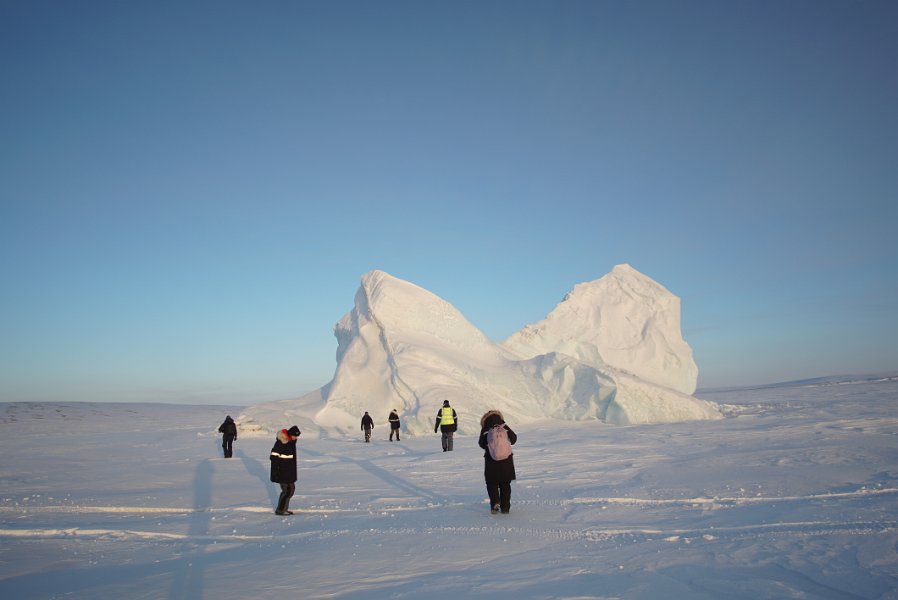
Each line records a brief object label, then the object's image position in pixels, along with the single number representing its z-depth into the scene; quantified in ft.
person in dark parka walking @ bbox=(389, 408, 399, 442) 63.57
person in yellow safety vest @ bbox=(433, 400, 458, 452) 48.67
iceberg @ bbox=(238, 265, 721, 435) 75.20
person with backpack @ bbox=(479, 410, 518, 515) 23.08
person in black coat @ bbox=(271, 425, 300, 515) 24.94
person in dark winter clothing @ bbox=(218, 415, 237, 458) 49.57
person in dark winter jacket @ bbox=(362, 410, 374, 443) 64.03
